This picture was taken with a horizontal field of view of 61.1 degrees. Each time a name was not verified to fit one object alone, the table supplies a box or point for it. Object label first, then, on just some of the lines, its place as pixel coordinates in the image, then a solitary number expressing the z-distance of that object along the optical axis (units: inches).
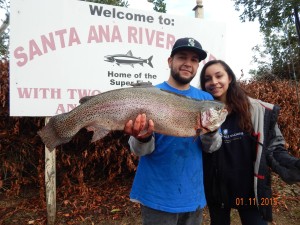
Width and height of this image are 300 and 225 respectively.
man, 79.4
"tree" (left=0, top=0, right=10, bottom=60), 276.5
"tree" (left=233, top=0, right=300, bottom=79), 414.6
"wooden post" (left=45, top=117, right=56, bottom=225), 143.1
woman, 93.5
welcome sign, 134.9
